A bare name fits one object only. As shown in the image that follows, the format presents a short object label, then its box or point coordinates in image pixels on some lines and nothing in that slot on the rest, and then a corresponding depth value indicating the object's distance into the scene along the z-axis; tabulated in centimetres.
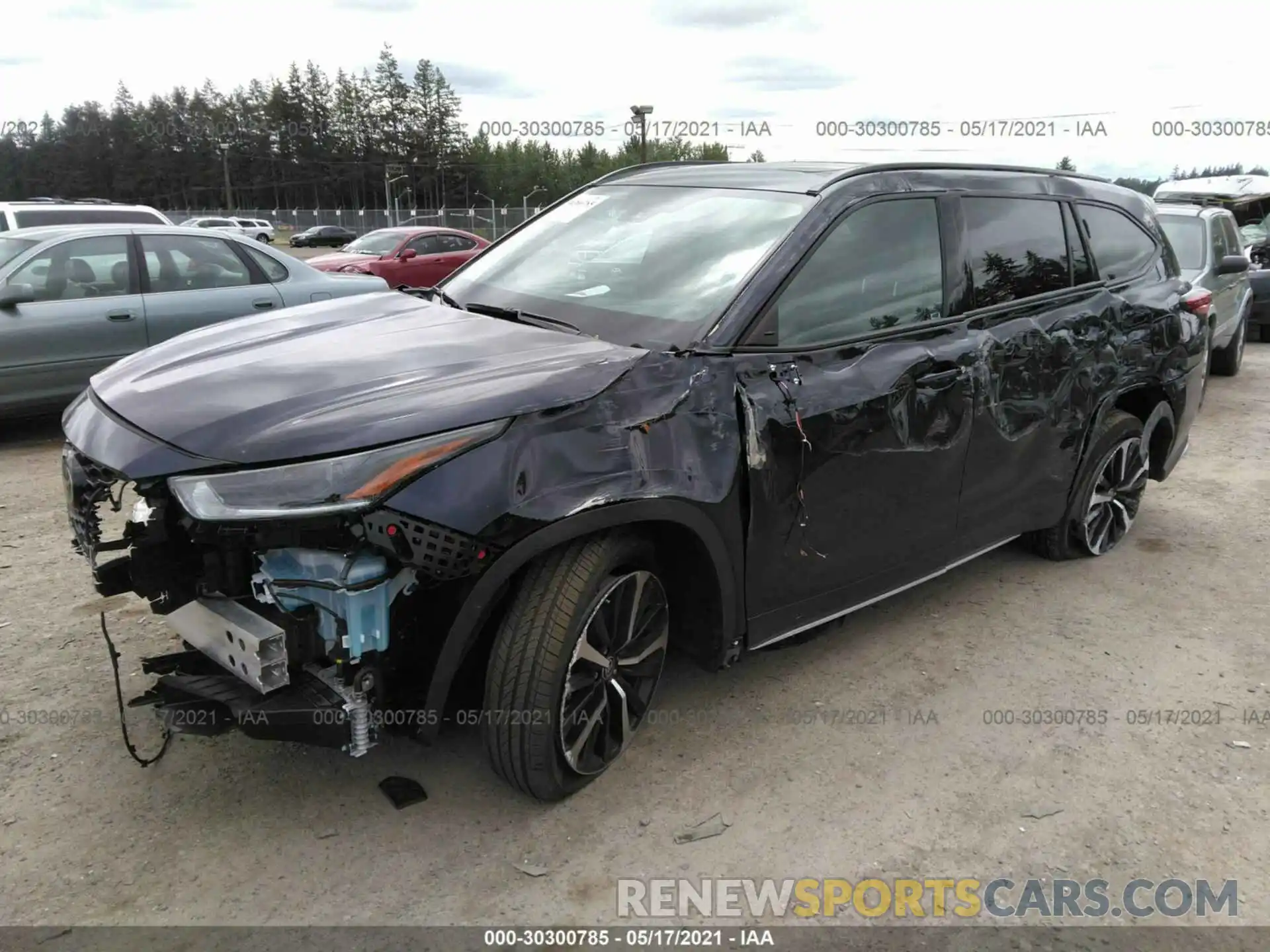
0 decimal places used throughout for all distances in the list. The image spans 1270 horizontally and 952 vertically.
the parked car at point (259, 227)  4753
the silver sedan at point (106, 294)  677
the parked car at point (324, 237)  4912
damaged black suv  242
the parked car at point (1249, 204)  1274
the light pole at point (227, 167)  7956
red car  1725
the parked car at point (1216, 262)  893
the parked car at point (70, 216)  1084
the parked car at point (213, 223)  4072
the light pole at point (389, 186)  7712
